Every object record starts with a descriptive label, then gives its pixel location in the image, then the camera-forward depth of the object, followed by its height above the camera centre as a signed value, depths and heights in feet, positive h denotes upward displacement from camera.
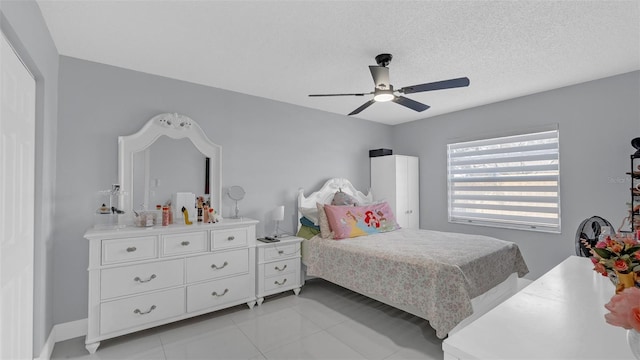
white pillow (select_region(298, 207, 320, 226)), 12.22 -1.26
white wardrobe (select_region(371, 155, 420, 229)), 15.28 -0.05
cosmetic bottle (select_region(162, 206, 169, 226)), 9.24 -1.00
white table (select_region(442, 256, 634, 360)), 2.73 -1.58
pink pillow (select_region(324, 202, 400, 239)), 11.26 -1.46
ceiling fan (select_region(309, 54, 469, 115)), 7.55 +2.64
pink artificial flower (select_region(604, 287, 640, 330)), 2.05 -0.92
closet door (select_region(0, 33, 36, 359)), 4.84 -0.34
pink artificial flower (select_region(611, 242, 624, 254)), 3.42 -0.76
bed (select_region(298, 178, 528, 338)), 7.39 -2.57
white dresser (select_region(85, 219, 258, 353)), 7.71 -2.66
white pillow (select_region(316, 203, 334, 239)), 11.35 -1.65
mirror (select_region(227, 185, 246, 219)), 11.03 -0.32
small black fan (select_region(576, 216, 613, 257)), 8.61 -1.51
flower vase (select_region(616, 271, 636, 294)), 3.27 -1.11
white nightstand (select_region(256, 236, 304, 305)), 10.61 -3.13
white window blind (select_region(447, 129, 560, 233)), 11.82 +0.09
